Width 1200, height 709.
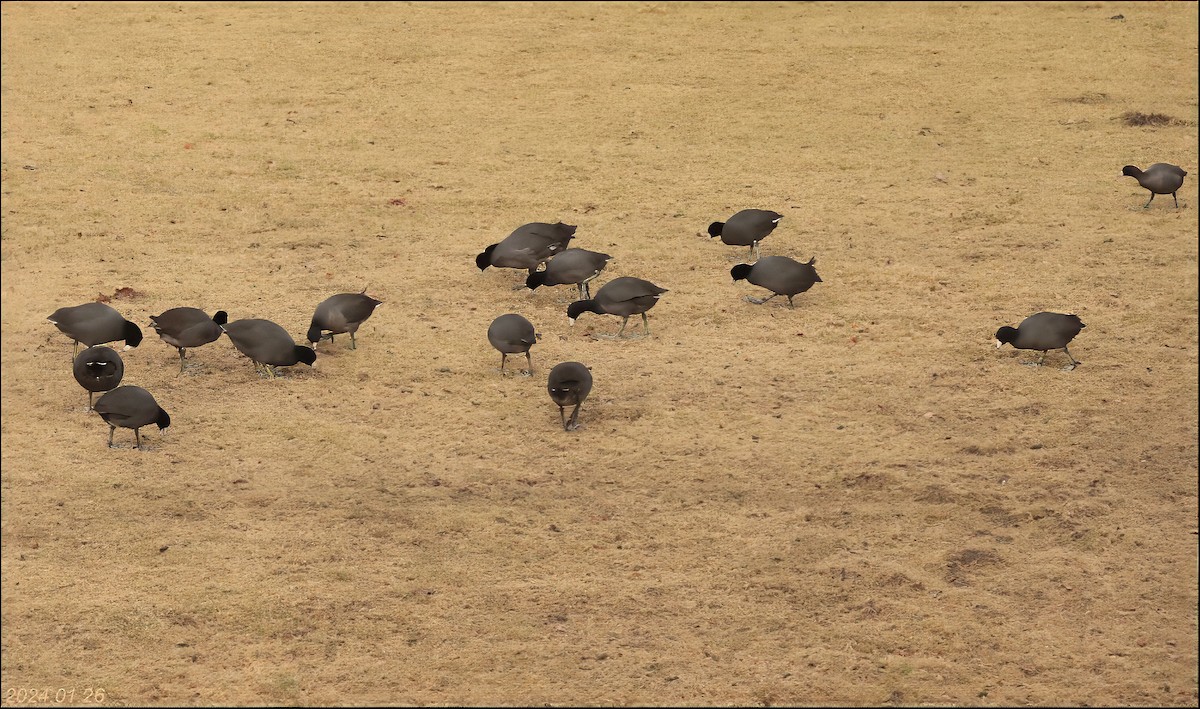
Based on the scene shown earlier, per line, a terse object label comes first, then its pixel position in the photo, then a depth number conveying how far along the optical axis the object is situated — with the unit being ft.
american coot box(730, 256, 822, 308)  65.31
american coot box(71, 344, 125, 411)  53.83
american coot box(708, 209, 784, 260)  71.51
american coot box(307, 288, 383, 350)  60.23
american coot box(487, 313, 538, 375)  57.67
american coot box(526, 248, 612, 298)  66.28
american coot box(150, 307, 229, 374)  58.18
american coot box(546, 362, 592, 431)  52.80
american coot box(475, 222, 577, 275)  68.38
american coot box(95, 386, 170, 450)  50.67
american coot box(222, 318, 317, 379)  57.31
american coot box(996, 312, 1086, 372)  57.82
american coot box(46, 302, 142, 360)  58.95
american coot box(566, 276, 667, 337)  61.72
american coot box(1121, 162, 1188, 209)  77.77
